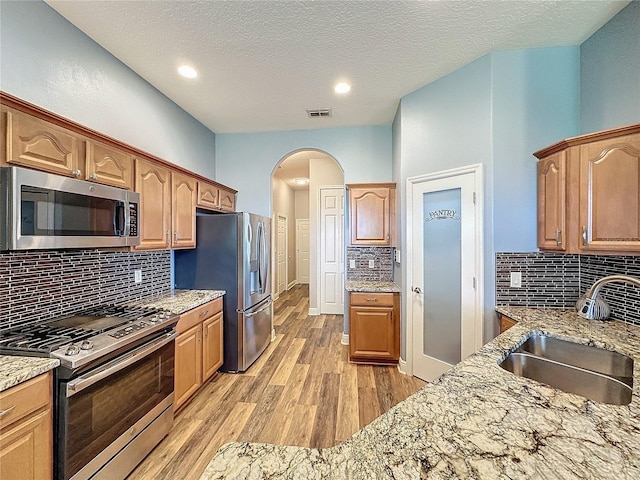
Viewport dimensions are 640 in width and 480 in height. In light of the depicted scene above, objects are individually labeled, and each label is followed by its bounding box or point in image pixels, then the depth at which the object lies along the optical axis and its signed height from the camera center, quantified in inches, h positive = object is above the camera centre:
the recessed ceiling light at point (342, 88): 110.7 +61.3
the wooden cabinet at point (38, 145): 53.4 +20.1
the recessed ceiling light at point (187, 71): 98.7 +60.7
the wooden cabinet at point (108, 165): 70.2 +20.3
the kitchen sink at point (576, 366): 51.5 -25.3
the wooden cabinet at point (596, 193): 63.4 +11.9
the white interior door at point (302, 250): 337.1 -9.7
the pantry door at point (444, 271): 97.0 -10.8
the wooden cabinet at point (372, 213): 138.1 +14.0
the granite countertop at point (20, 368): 46.0 -21.9
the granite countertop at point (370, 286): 126.6 -20.7
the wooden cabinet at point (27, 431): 45.4 -32.3
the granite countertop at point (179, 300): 92.9 -20.6
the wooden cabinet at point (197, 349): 90.8 -38.0
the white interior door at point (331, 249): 213.9 -5.4
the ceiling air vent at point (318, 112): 131.5 +61.3
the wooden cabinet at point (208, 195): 119.0 +20.7
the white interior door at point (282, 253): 275.1 -11.3
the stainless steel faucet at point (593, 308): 73.8 -17.5
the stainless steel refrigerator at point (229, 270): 117.6 -11.6
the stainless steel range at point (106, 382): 54.1 -31.3
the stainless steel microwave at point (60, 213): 51.5 +6.4
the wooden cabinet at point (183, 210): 102.3 +12.0
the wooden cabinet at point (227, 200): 140.4 +21.4
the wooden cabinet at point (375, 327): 126.3 -37.8
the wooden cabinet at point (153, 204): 86.8 +12.2
